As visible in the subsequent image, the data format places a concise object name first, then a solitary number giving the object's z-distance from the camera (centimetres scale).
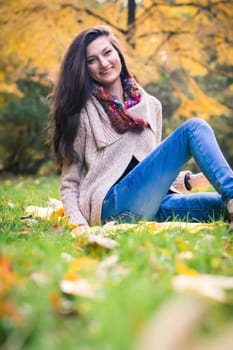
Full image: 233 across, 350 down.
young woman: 234
